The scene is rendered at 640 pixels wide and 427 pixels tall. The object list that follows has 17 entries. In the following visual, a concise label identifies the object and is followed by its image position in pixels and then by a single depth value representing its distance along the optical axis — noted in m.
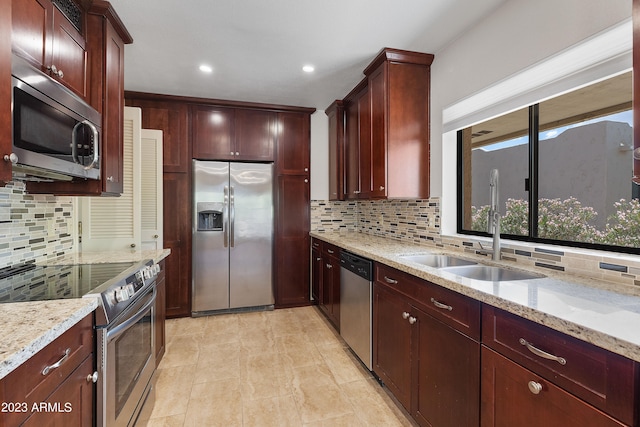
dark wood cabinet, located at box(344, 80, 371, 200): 2.81
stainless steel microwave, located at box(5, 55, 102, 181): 1.14
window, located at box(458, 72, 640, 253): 1.50
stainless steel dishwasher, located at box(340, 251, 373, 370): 2.15
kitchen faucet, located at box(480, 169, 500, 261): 1.78
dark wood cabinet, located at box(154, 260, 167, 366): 2.06
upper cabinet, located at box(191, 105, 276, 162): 3.42
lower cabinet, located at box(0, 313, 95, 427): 0.76
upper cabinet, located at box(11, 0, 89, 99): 1.28
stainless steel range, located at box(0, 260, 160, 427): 1.19
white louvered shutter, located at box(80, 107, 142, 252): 2.44
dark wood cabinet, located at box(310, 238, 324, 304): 3.45
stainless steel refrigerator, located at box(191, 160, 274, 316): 3.37
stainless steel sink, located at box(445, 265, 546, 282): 1.60
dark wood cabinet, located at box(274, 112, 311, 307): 3.66
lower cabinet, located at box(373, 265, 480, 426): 1.26
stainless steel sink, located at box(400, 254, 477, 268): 2.05
